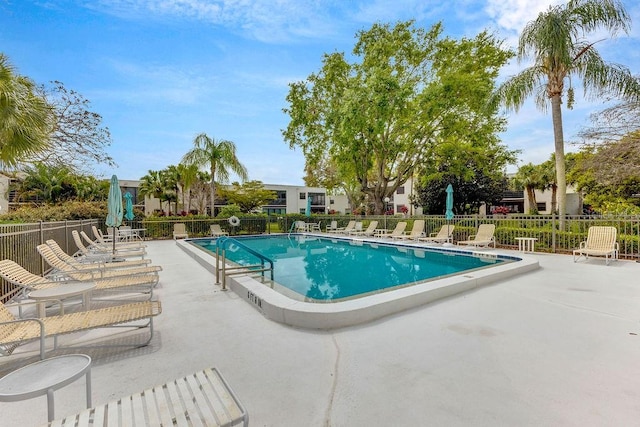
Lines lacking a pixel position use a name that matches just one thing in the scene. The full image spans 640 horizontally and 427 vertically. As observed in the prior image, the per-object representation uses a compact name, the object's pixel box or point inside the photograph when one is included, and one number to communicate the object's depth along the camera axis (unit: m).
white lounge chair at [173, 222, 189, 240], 17.05
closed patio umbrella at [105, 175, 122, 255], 7.61
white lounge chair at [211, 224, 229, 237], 17.81
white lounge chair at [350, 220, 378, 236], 17.36
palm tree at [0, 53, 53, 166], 5.70
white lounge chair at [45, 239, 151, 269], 6.24
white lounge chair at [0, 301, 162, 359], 2.60
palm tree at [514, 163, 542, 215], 31.80
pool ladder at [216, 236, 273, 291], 5.86
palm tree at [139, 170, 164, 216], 27.83
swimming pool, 3.97
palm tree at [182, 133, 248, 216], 20.59
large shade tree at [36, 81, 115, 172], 11.12
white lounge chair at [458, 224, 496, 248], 11.57
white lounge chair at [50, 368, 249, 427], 1.56
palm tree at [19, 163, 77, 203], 25.67
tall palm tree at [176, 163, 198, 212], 21.77
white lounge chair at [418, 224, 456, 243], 13.36
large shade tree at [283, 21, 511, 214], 15.09
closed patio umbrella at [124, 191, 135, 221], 15.59
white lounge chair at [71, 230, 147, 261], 8.04
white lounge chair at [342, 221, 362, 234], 18.51
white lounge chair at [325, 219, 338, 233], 20.31
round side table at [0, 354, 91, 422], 1.69
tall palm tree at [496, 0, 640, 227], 10.35
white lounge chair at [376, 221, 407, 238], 15.30
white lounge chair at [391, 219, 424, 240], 14.59
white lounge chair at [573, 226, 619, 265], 8.48
